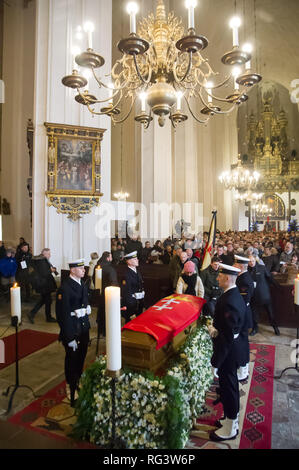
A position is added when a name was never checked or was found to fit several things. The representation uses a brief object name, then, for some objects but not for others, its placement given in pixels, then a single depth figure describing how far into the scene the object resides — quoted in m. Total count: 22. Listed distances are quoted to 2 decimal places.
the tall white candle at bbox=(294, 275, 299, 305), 4.00
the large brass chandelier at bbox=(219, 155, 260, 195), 17.17
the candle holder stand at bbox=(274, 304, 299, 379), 4.13
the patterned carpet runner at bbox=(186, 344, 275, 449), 2.87
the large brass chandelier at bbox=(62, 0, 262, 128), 3.63
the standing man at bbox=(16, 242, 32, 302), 7.38
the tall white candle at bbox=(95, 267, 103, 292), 4.80
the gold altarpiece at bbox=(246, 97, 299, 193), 30.64
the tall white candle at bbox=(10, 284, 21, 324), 3.54
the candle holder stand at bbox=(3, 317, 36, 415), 3.44
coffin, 2.77
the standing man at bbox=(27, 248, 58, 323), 6.38
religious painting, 8.77
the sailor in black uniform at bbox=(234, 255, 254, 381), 4.05
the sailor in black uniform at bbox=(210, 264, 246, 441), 2.92
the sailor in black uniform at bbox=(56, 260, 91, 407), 3.44
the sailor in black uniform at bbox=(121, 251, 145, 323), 4.92
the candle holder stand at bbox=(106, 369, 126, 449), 1.91
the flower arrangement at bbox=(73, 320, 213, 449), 2.49
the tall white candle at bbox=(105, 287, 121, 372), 1.92
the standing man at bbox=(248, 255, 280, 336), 5.69
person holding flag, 5.47
